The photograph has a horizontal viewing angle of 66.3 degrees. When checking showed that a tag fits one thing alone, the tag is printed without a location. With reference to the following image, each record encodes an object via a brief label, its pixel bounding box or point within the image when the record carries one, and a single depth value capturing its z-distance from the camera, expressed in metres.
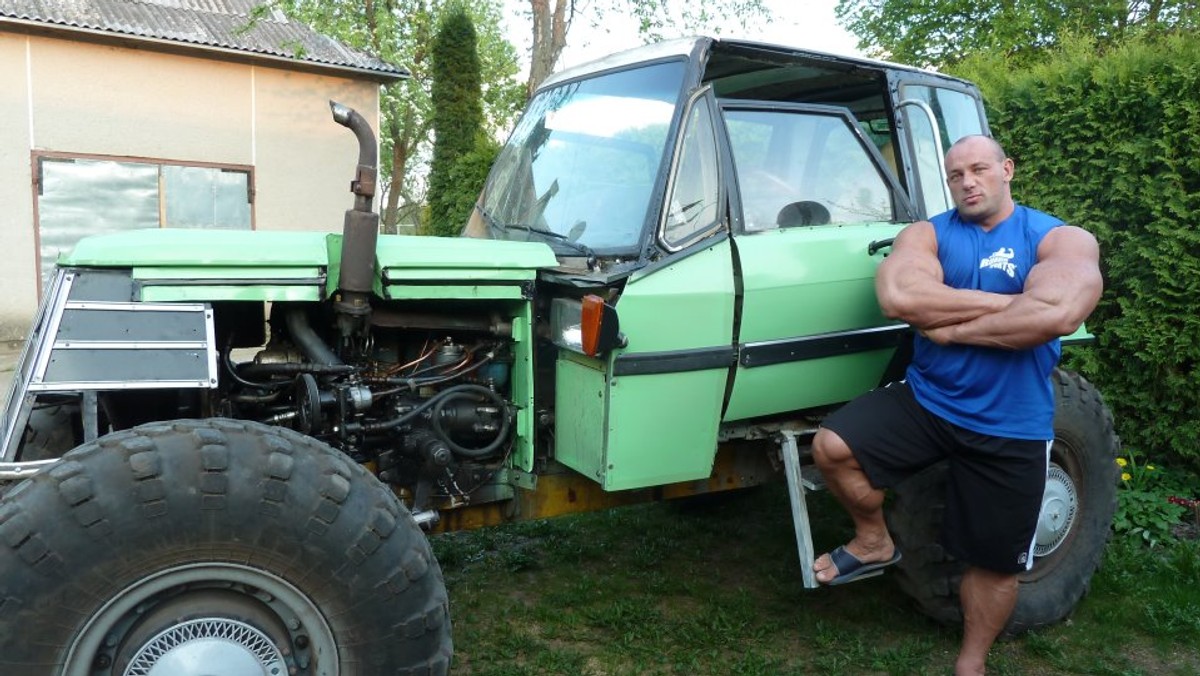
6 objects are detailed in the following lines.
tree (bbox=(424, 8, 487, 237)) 13.55
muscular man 3.09
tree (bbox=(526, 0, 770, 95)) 13.14
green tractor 2.31
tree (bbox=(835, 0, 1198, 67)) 15.98
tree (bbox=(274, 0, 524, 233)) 12.74
